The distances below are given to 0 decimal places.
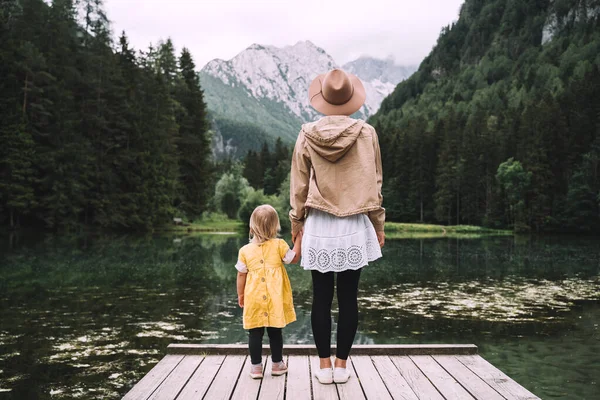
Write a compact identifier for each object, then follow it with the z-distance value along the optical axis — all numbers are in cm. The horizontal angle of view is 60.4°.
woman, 379
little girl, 398
